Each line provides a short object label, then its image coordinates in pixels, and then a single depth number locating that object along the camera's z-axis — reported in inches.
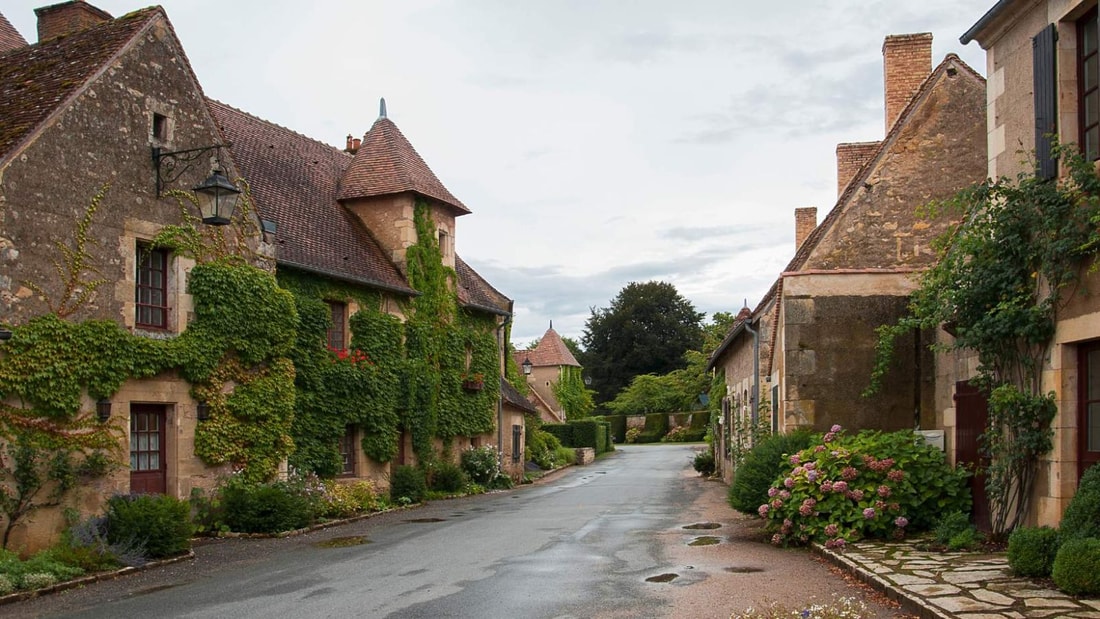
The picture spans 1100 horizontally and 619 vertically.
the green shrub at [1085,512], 321.1
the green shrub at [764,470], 554.3
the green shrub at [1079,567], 293.4
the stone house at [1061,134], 359.9
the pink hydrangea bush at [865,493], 460.1
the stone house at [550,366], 2417.6
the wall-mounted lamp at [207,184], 550.9
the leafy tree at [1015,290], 360.5
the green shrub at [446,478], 942.4
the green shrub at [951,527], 426.3
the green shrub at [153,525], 495.8
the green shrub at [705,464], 1219.9
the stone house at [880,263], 578.2
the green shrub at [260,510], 614.9
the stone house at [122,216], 515.5
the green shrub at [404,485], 857.5
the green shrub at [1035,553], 329.7
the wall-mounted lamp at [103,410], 548.1
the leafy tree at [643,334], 2851.9
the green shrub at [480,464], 1015.6
